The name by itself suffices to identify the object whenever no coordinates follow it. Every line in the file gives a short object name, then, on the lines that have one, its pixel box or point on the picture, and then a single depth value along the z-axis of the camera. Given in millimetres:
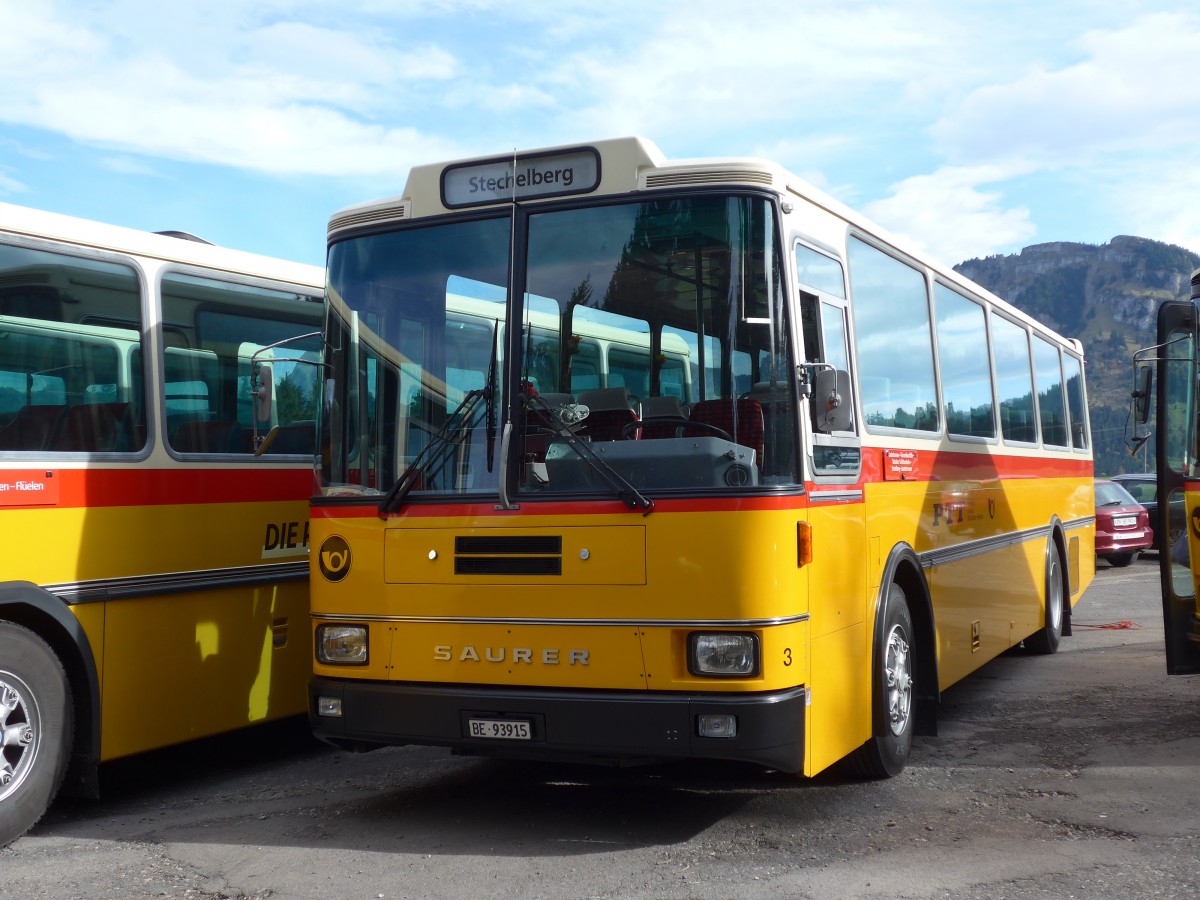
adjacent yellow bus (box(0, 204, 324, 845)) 6289
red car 22219
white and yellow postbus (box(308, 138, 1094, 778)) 5539
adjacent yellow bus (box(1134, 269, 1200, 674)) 8055
